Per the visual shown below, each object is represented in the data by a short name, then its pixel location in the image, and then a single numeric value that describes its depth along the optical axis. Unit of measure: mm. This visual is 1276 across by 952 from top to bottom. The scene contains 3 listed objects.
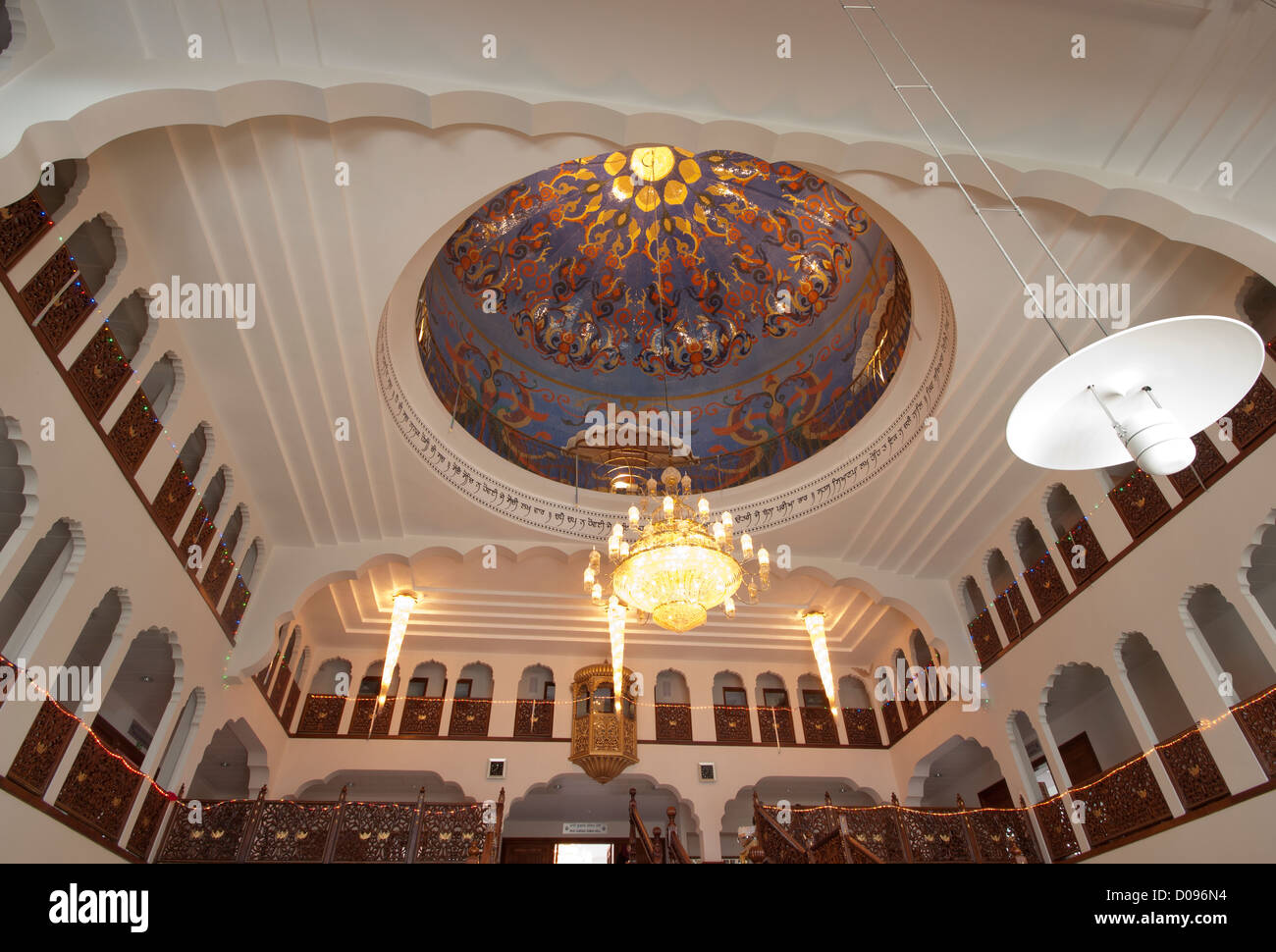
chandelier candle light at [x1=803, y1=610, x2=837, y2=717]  8953
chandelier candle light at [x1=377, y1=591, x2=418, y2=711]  8773
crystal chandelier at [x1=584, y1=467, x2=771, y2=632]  6055
